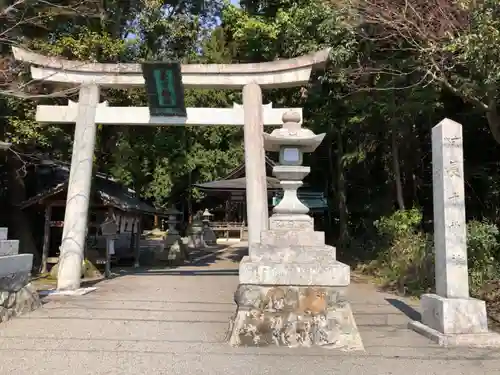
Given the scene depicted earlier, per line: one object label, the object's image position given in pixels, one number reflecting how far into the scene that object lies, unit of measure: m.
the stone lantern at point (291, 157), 6.30
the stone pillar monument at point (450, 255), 5.85
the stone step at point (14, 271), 6.82
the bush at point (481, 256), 8.56
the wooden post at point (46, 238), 13.72
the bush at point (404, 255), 9.95
